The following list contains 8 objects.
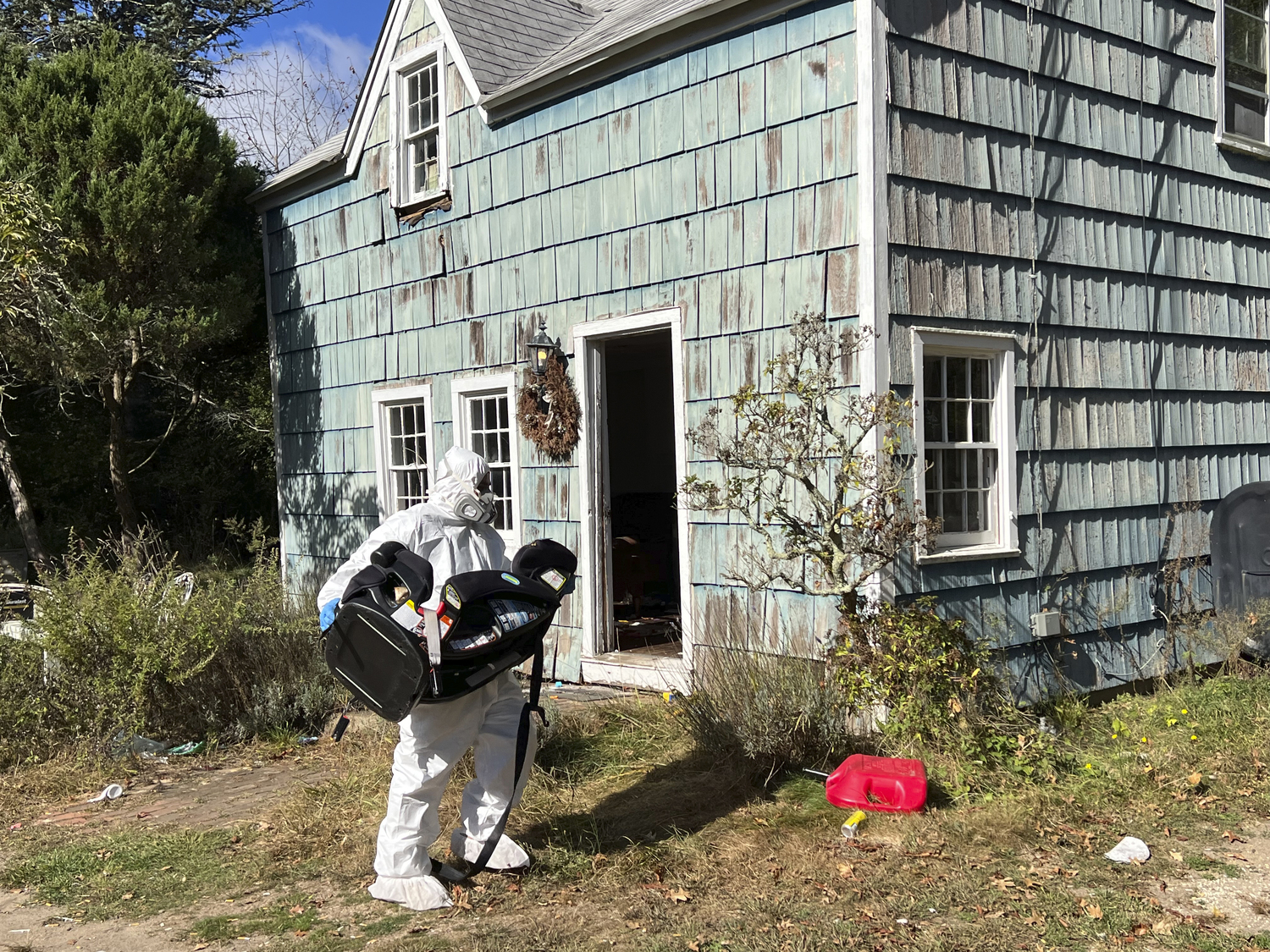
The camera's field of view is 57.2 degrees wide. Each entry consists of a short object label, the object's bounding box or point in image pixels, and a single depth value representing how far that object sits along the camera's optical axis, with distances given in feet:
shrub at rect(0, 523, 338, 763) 23.81
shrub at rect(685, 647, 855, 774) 20.22
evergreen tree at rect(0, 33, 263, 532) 37.24
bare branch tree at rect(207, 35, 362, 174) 86.33
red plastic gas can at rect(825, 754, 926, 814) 18.49
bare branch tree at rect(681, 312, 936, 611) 20.84
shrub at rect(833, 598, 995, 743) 20.13
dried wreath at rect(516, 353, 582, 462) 28.66
